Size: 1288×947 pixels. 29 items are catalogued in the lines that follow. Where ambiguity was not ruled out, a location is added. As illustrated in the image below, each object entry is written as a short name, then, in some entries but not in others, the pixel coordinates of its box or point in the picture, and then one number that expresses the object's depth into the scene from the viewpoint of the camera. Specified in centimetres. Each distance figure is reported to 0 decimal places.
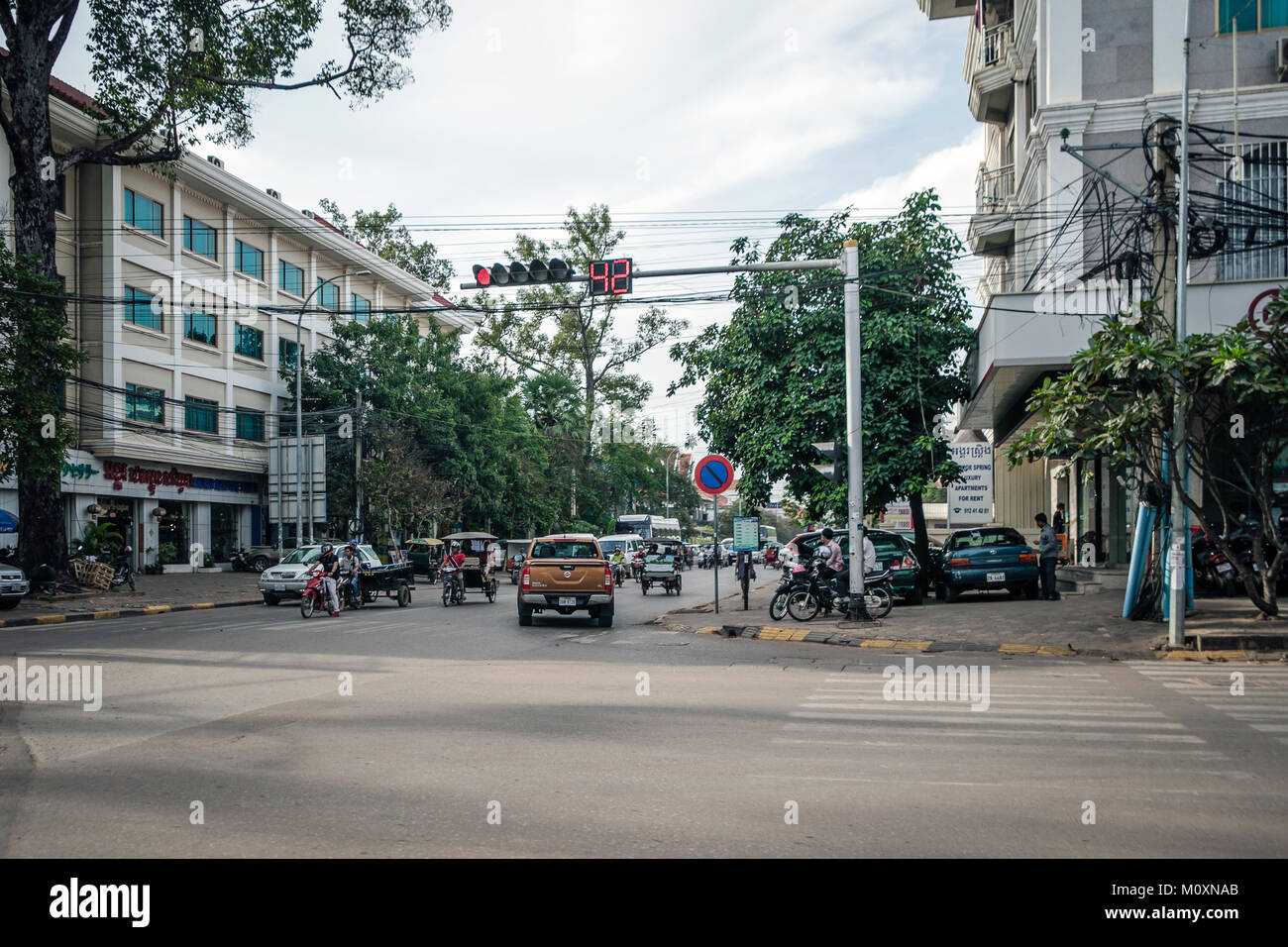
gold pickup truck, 1862
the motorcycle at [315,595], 2159
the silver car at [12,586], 2147
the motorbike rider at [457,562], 2548
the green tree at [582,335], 5291
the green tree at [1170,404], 1320
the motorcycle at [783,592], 1903
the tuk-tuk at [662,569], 3097
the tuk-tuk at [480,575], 2669
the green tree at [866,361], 2220
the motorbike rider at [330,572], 2181
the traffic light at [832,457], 1789
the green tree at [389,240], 5694
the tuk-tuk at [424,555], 4134
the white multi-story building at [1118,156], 1948
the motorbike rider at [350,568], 2364
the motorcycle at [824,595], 1861
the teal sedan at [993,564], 2184
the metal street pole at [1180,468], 1347
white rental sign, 2306
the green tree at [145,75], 2444
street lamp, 3253
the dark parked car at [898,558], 2188
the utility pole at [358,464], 3884
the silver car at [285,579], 2545
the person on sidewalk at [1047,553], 2079
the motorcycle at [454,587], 2538
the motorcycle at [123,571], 2717
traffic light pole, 1750
